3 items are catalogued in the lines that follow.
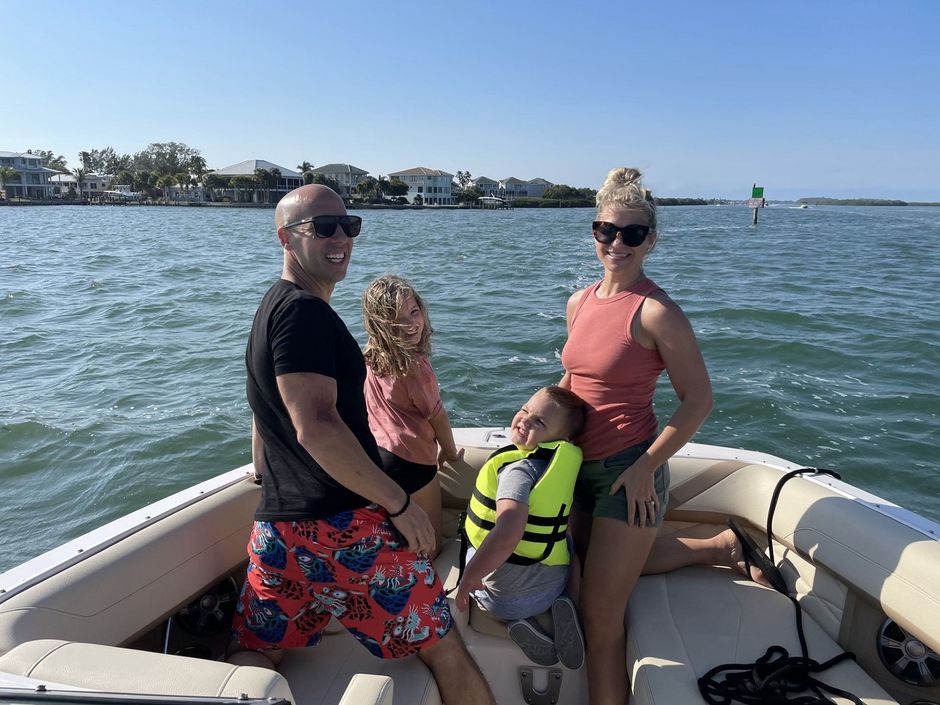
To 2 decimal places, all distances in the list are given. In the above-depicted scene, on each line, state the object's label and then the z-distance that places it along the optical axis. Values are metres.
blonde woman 2.07
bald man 1.69
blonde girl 2.52
